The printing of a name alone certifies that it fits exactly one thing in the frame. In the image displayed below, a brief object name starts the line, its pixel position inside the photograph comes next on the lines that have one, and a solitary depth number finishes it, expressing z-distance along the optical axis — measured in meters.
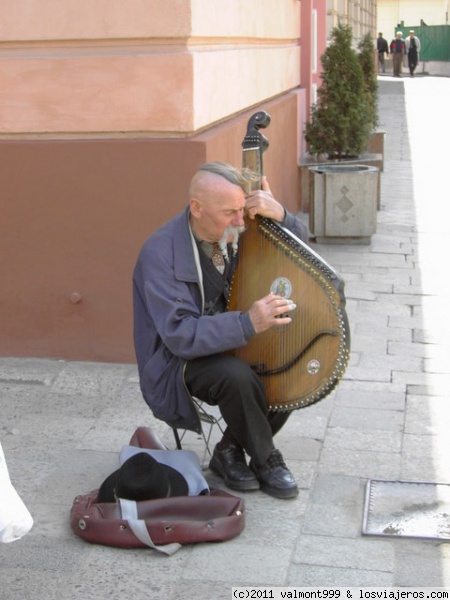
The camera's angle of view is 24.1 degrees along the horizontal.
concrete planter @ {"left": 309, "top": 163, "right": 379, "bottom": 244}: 8.49
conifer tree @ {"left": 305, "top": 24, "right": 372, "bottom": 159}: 9.30
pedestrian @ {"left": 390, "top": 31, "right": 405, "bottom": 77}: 38.78
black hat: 3.64
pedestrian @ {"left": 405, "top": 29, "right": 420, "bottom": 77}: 39.59
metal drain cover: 3.73
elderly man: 3.75
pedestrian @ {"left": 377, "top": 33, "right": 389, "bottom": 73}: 39.94
